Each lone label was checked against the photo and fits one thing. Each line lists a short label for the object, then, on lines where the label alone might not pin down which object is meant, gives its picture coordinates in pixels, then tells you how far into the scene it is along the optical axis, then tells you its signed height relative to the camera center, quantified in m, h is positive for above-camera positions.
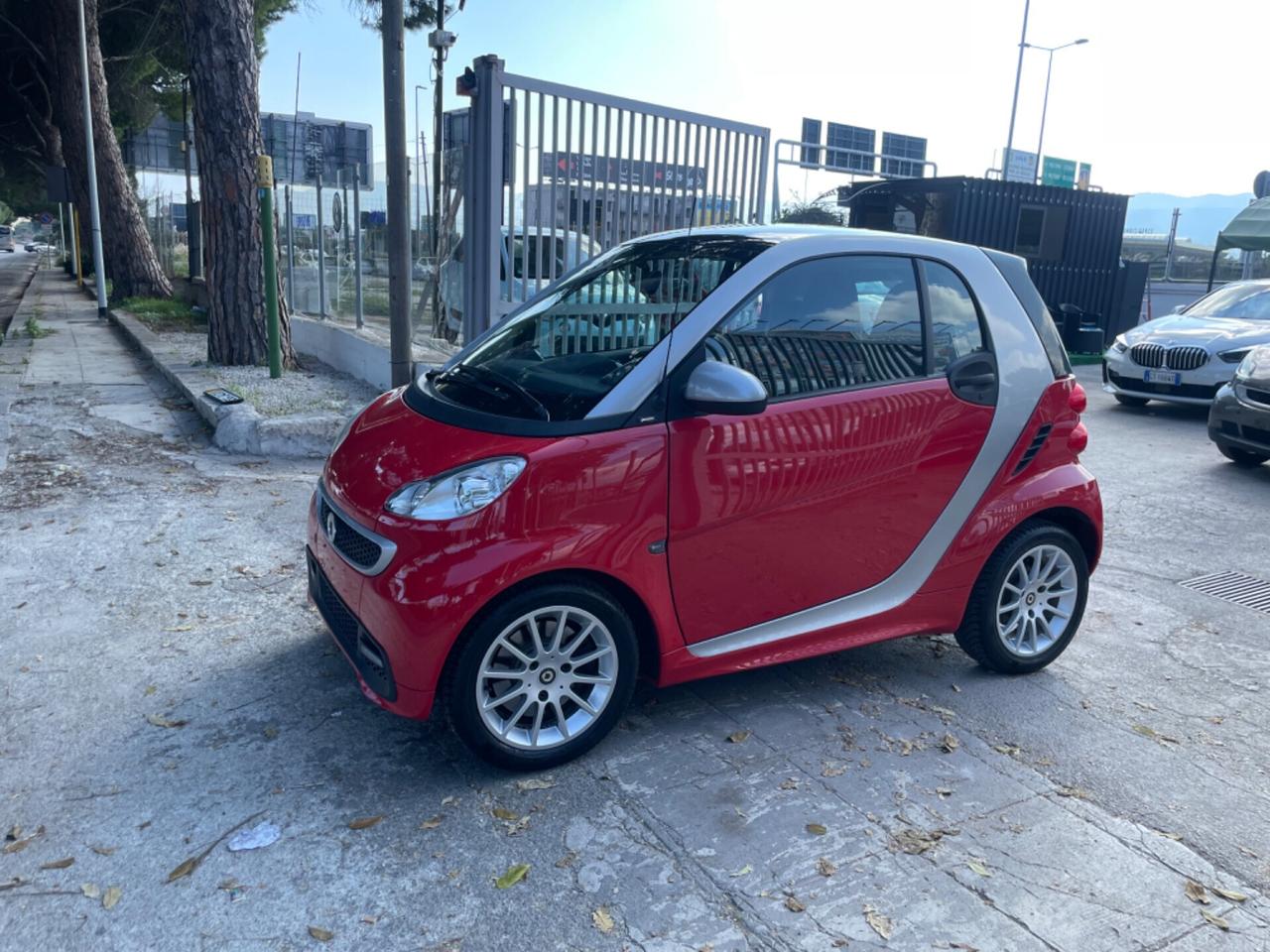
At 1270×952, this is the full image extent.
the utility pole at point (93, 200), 18.31 +0.41
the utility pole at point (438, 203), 10.36 +0.38
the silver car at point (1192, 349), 11.08 -0.89
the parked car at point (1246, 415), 8.40 -1.20
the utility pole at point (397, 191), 7.73 +0.35
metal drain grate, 5.44 -1.77
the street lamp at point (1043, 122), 41.69 +5.87
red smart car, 3.13 -0.82
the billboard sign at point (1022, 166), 43.25 +4.26
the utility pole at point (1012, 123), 38.10 +5.44
